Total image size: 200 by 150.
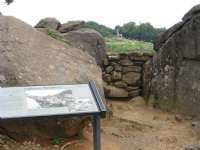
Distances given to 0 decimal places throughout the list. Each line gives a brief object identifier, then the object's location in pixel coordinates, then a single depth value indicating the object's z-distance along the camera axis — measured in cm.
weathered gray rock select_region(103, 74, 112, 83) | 694
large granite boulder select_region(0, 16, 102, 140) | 379
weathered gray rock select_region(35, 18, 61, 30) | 703
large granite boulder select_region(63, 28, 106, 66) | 644
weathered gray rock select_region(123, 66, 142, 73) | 692
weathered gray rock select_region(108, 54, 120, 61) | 689
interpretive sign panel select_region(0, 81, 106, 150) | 284
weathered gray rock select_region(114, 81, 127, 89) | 695
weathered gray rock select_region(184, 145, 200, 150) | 328
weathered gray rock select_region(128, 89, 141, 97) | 692
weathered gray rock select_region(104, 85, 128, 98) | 683
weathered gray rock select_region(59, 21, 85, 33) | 697
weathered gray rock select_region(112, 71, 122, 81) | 692
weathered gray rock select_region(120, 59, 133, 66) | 692
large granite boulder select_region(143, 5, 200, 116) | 579
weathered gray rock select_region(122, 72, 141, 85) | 693
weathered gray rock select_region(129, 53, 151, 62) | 688
